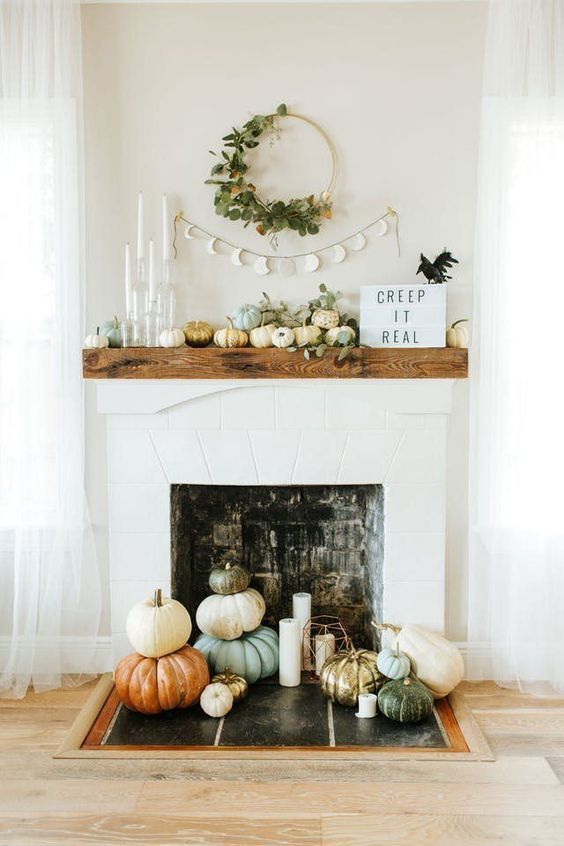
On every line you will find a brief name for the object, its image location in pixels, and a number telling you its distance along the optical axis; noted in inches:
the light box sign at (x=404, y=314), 109.0
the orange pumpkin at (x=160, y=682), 102.8
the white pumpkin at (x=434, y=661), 107.7
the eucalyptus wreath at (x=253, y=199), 110.6
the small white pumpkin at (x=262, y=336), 109.0
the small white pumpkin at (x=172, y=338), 108.9
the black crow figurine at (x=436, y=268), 110.3
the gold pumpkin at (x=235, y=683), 107.0
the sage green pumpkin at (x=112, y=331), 110.4
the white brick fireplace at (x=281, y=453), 112.4
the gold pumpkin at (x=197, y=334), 110.7
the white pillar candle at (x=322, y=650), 116.2
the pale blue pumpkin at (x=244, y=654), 112.7
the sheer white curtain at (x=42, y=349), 108.8
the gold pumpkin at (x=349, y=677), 106.0
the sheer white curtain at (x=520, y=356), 109.2
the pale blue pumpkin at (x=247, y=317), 110.1
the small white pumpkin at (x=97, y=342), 109.4
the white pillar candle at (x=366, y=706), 104.0
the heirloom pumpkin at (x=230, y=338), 109.3
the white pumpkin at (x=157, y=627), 103.8
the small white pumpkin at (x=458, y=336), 110.8
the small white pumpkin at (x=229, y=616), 112.4
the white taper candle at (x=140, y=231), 108.8
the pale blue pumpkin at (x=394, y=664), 105.5
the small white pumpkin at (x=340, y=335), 107.8
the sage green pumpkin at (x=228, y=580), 113.6
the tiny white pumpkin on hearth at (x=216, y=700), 103.3
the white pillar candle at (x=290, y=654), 112.5
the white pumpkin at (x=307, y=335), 108.7
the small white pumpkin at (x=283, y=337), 108.3
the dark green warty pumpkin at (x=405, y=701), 101.5
